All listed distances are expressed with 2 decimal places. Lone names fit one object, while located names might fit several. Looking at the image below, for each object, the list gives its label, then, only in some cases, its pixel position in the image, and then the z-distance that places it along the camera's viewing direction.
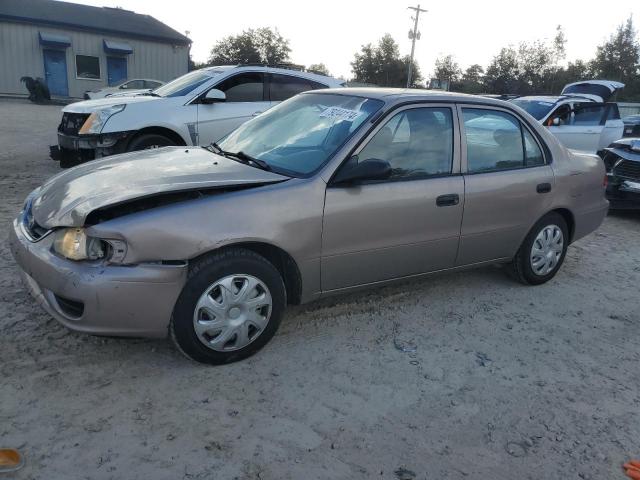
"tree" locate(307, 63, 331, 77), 50.81
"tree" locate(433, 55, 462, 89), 48.41
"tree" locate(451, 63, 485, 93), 41.19
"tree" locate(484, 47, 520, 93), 42.81
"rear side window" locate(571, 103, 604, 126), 9.98
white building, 26.14
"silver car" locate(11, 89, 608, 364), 2.80
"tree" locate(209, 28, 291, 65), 46.91
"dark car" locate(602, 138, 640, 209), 7.26
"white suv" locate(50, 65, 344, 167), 6.70
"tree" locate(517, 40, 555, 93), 42.88
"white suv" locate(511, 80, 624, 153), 9.76
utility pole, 35.00
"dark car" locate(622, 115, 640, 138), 12.84
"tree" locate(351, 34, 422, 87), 50.00
